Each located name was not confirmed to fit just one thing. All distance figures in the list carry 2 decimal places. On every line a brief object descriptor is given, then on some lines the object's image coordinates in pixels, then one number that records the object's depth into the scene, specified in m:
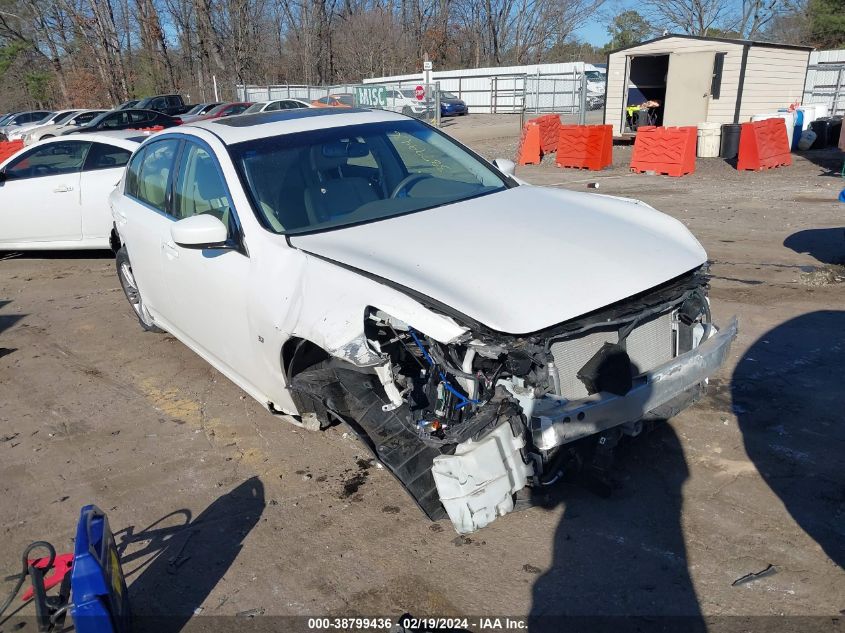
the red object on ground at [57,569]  2.97
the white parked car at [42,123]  26.98
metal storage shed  18.52
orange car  29.19
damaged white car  2.83
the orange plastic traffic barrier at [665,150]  14.37
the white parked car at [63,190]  8.67
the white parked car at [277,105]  24.55
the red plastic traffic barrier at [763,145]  14.35
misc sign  33.06
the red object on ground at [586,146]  15.80
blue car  36.22
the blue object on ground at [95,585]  2.41
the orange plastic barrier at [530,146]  17.33
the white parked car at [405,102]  32.06
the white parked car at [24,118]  30.55
